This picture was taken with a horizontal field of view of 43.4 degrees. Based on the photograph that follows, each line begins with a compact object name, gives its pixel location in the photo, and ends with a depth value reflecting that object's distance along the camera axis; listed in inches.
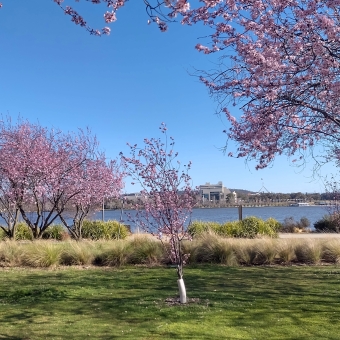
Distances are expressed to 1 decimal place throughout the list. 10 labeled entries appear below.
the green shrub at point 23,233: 782.2
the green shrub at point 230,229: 750.9
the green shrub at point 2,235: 724.5
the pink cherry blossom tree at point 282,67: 235.5
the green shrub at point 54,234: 804.5
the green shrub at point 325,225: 944.9
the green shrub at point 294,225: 1001.4
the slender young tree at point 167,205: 283.7
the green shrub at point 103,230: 790.4
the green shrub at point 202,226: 746.2
